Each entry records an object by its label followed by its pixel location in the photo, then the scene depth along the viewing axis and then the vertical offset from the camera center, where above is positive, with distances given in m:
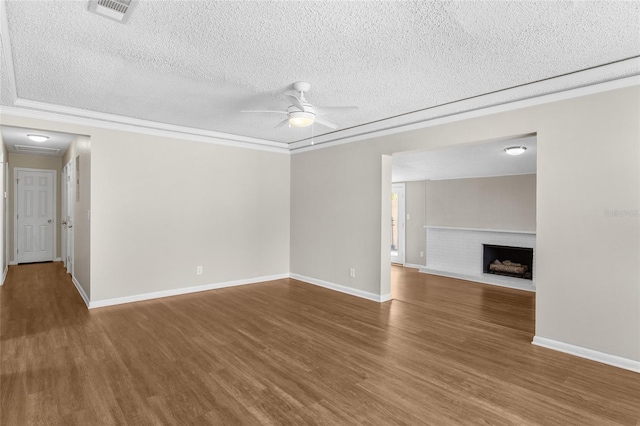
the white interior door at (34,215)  7.40 -0.13
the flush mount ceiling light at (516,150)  4.79 +0.88
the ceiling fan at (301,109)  3.18 +0.98
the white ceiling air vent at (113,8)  1.96 +1.21
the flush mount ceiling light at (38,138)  5.35 +1.17
